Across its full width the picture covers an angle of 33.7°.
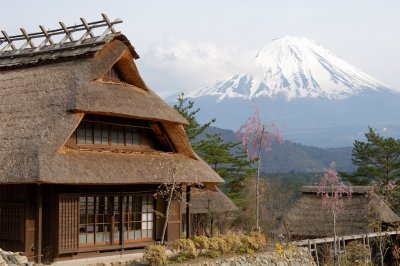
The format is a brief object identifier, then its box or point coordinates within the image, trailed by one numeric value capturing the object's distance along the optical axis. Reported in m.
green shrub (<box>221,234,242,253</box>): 19.23
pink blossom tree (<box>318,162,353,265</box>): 22.52
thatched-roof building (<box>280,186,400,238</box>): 30.04
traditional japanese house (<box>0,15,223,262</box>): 17.83
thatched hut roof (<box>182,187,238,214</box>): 28.28
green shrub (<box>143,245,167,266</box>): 16.67
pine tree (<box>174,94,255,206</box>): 39.19
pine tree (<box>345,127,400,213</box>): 40.41
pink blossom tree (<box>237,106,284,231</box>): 21.58
